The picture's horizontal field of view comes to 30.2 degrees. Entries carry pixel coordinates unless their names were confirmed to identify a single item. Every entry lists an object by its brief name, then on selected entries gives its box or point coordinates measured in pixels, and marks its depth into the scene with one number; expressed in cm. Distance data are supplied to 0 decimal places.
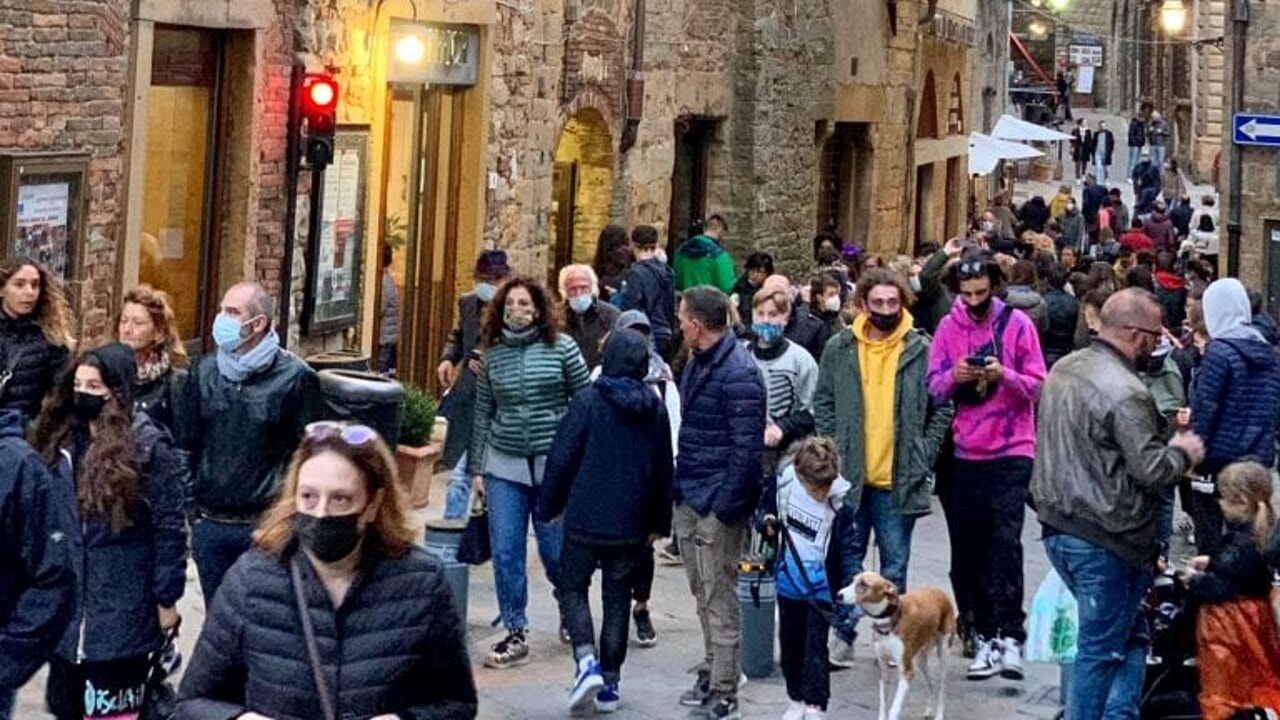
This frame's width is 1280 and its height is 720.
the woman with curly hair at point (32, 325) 912
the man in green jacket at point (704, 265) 1825
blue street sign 2077
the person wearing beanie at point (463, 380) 1141
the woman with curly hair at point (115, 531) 760
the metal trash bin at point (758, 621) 995
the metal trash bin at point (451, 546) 988
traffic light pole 1451
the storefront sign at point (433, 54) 1611
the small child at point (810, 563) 909
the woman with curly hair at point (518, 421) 1025
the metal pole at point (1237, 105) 2128
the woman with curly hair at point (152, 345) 862
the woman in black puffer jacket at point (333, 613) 488
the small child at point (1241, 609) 853
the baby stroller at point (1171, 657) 877
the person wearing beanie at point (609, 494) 941
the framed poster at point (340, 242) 1498
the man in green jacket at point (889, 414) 1009
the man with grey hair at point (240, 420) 852
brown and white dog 888
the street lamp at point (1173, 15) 3528
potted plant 1363
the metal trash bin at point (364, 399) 1018
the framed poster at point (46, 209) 1138
